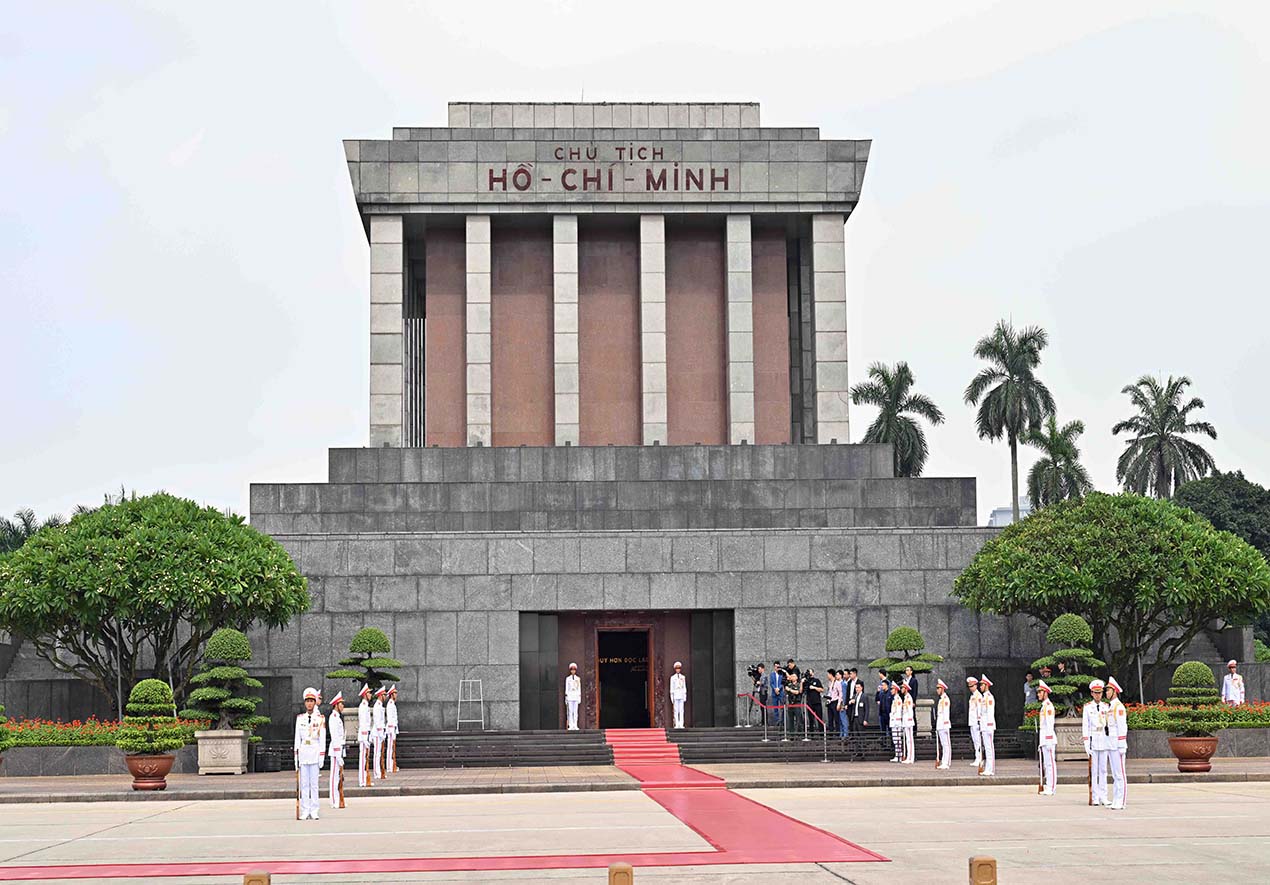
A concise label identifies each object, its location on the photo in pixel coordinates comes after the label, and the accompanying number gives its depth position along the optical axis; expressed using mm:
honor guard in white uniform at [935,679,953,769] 31062
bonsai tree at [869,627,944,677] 34062
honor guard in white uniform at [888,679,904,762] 32125
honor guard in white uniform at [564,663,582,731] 35656
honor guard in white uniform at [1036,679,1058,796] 25156
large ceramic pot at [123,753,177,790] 27406
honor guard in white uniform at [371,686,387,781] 29500
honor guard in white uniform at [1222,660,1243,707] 34594
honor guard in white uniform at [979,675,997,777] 28550
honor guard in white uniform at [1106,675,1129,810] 22703
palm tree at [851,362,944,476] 82625
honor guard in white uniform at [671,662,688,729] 36031
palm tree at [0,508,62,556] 83938
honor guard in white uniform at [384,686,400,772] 30250
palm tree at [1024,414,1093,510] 78125
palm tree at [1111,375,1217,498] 79750
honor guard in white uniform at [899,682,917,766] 31953
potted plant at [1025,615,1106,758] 32344
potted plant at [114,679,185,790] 27469
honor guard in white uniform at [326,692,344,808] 23984
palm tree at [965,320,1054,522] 77188
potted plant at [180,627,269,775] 31500
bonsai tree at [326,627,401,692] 33562
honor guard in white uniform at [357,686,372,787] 28125
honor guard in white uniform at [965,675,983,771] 29656
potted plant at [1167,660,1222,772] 28547
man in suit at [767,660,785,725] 34938
